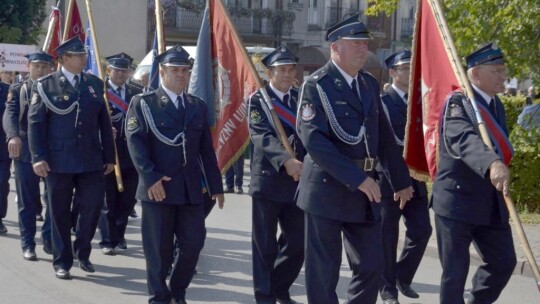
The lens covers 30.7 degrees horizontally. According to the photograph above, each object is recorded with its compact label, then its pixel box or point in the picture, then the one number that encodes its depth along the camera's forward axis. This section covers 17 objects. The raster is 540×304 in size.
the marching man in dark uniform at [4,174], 11.80
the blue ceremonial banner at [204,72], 8.86
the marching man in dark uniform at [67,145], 8.95
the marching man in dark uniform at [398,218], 8.24
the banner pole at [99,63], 9.98
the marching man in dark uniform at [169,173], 7.60
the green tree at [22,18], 33.16
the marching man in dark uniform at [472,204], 6.61
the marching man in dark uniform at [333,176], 6.35
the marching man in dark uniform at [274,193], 7.79
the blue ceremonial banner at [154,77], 10.05
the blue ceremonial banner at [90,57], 11.01
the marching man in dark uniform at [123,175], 10.53
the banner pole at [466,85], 6.07
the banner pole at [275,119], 7.62
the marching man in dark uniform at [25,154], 10.13
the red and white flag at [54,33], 12.36
